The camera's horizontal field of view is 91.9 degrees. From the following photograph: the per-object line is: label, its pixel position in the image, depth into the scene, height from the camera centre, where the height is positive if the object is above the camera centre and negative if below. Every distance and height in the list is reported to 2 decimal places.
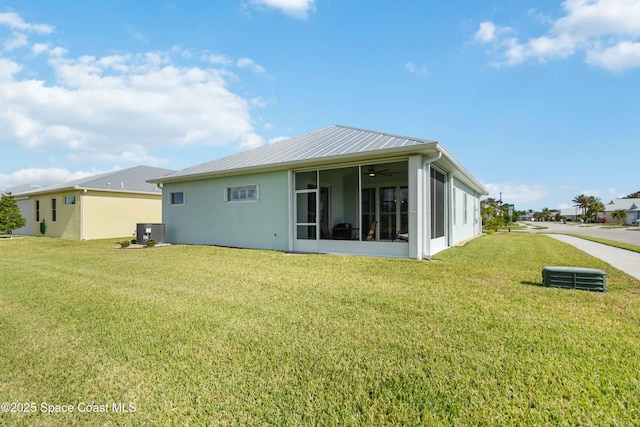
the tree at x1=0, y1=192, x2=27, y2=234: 18.94 +0.21
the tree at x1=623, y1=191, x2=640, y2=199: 76.82 +5.36
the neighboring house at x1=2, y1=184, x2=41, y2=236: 22.50 +0.48
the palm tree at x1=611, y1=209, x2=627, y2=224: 57.50 +0.17
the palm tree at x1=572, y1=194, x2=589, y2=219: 80.25 +3.92
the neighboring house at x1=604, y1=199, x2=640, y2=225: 56.38 +1.47
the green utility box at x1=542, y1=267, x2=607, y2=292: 5.25 -1.08
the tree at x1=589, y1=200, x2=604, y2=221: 66.81 +1.51
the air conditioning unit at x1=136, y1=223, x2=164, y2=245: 13.20 -0.65
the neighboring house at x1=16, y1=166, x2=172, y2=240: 17.69 +0.73
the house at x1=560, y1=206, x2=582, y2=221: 95.00 +1.39
